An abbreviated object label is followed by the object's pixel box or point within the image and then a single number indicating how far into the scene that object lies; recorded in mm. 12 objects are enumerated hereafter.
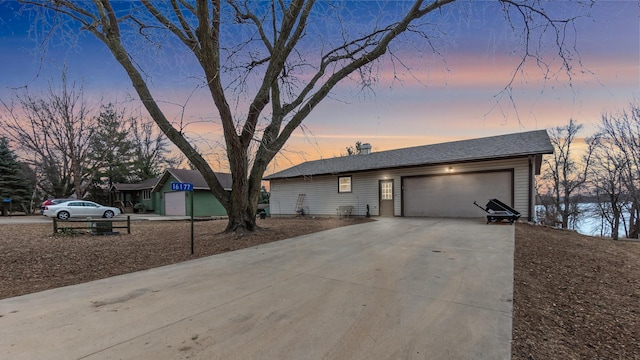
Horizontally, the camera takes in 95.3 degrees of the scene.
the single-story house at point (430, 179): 11633
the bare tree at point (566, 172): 24406
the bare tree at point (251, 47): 7266
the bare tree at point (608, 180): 20047
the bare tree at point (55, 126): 21886
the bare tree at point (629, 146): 17953
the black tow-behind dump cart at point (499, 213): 10202
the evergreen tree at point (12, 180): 23688
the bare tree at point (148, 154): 31141
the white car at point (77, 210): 16672
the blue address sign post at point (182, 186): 6015
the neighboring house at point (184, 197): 23344
